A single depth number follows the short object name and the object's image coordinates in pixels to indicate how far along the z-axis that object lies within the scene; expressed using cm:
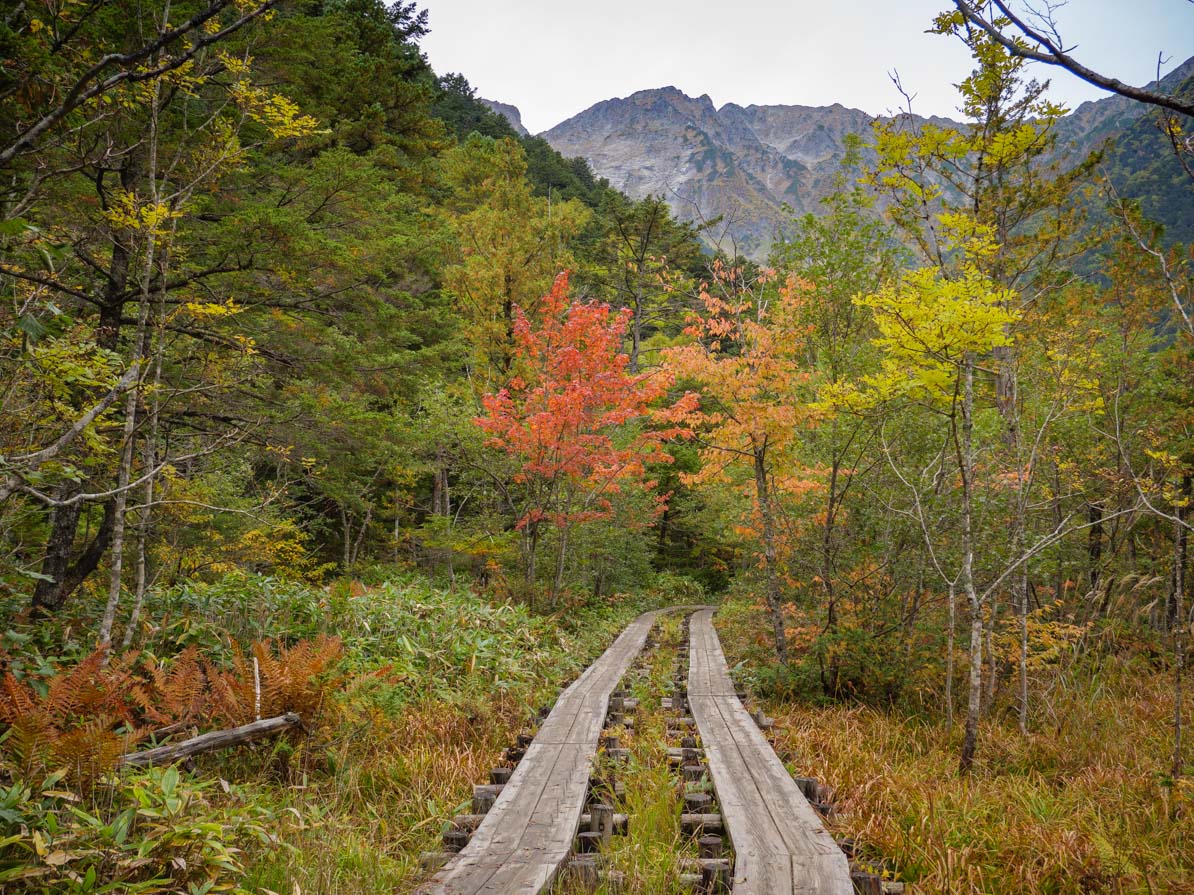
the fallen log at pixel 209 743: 334
